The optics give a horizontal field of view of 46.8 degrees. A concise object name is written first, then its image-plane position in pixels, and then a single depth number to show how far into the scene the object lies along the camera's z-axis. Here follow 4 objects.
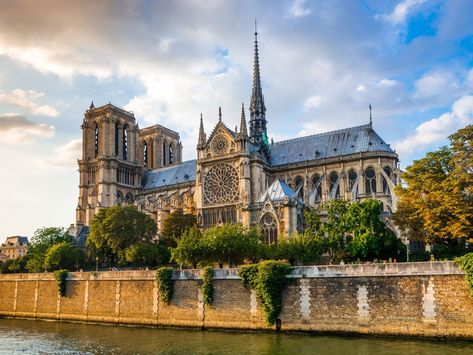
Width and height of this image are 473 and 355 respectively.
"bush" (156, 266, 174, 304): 38.81
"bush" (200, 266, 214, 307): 36.88
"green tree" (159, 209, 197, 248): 61.81
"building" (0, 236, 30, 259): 122.50
